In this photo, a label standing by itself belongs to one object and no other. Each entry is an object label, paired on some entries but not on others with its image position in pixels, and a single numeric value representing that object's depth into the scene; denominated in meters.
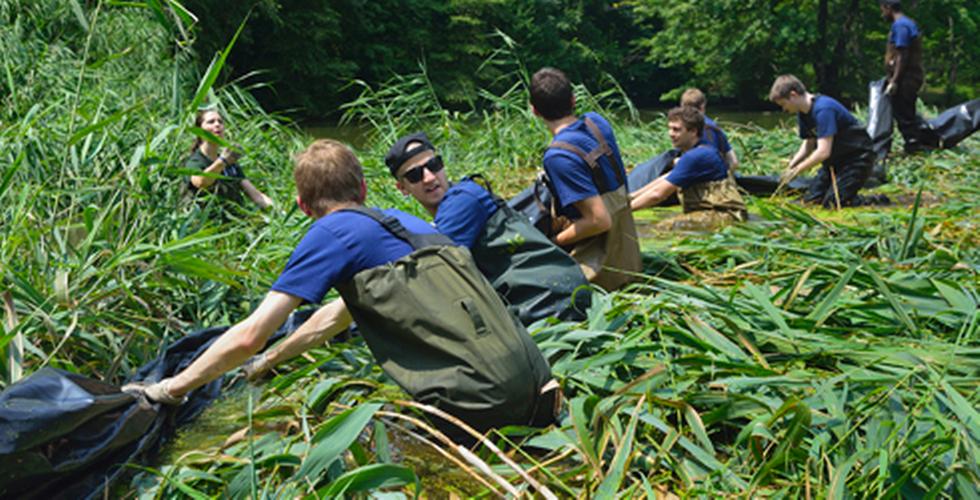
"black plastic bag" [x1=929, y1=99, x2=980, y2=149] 8.72
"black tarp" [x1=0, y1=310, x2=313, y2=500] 2.17
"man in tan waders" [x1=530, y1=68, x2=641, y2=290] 3.71
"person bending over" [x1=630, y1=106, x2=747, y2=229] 5.35
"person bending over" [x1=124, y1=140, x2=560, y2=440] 2.48
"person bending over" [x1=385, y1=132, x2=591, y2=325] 3.27
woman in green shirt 4.65
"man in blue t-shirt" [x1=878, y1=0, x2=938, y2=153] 8.49
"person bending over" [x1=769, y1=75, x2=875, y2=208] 6.49
